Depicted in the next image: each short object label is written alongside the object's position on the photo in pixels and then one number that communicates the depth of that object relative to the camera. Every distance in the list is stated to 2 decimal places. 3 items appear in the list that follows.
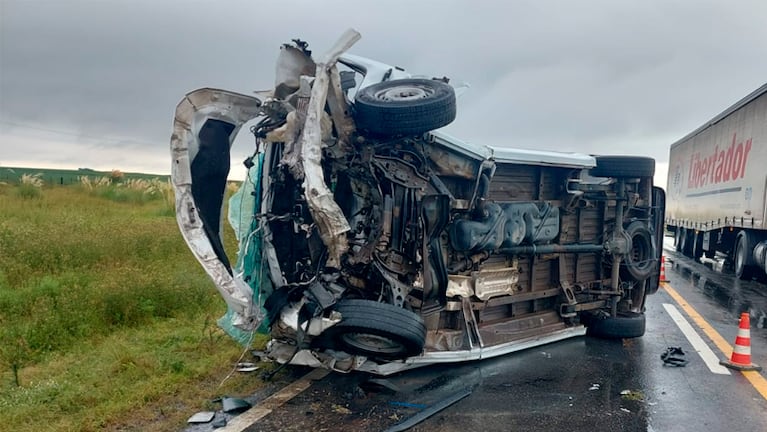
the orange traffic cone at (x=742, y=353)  5.29
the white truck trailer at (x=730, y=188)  10.91
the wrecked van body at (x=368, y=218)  3.72
